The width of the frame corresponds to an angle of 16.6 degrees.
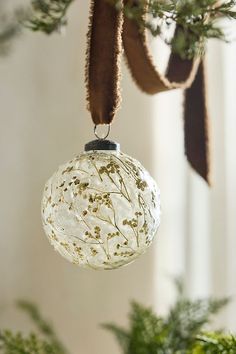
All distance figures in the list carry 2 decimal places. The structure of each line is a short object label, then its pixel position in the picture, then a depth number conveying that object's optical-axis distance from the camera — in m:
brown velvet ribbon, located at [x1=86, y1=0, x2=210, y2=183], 0.62
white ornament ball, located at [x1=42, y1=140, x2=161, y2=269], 0.64
